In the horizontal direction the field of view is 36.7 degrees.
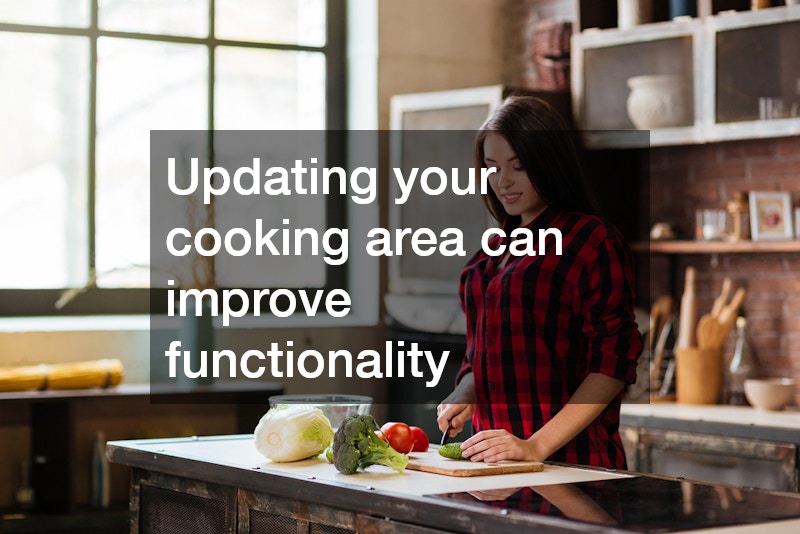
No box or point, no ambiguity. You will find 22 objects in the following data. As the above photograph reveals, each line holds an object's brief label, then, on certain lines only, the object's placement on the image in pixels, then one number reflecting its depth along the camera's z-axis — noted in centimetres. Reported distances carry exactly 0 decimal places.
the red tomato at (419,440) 274
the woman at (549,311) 279
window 509
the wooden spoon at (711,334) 472
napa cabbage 261
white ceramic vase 472
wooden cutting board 245
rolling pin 480
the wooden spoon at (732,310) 474
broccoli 243
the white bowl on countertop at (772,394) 448
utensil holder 471
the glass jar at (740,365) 475
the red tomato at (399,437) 263
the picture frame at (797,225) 463
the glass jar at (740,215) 475
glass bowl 289
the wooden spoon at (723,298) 482
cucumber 261
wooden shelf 459
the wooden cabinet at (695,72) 443
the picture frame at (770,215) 465
